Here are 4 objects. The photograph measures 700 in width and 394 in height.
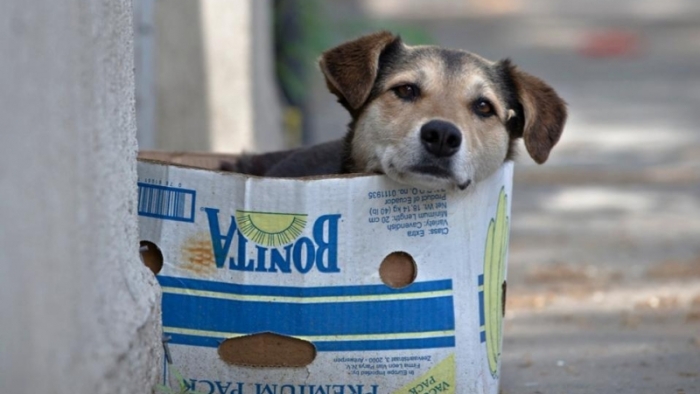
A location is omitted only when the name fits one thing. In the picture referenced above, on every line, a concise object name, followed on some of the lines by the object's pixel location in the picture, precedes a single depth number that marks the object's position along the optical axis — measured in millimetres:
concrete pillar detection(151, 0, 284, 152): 14109
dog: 7277
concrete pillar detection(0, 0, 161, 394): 4738
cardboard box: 6469
